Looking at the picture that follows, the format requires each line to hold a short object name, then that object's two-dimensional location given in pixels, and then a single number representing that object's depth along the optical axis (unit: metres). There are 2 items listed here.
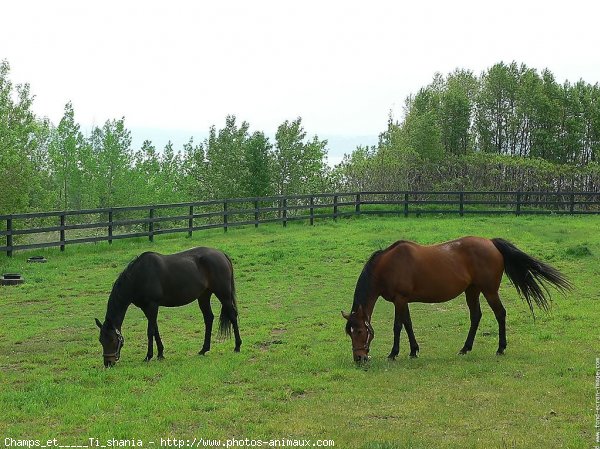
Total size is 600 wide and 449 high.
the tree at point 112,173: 51.28
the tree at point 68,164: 54.69
